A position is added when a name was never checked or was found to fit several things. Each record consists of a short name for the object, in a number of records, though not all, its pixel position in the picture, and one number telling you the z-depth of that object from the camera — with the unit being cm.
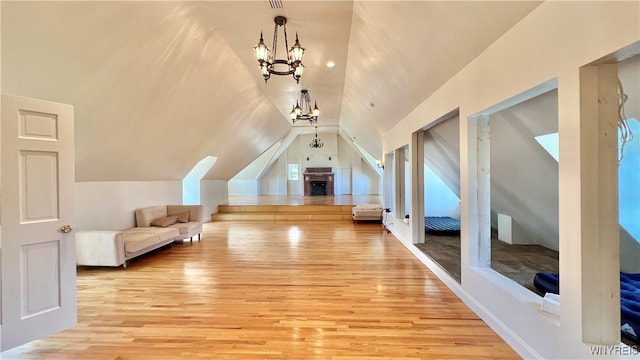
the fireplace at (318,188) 1519
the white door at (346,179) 1561
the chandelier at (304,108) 547
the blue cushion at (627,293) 197
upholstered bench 780
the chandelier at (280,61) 301
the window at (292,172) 1572
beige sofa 402
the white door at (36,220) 206
